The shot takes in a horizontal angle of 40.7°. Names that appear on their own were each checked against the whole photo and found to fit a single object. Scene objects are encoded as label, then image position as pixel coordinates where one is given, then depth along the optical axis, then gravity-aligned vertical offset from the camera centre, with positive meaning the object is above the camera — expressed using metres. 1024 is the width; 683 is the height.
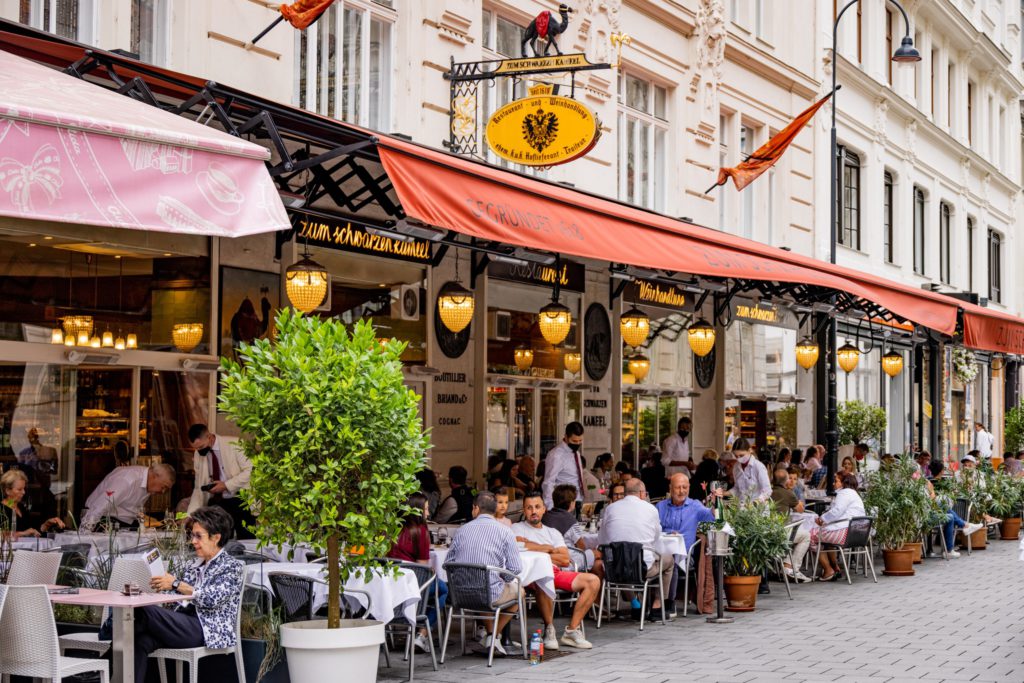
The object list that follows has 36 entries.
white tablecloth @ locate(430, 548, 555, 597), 10.99 -1.22
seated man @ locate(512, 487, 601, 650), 11.23 -1.33
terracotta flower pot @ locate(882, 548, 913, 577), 16.84 -1.71
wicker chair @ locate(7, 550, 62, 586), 8.80 -0.98
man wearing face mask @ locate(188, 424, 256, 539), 13.04 -0.59
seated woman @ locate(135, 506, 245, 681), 8.05 -1.12
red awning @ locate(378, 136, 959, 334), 9.58 +1.65
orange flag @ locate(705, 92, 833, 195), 19.83 +3.88
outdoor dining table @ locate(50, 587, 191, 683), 7.69 -1.18
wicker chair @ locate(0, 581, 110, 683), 7.35 -1.17
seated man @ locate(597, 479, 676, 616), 12.51 -0.96
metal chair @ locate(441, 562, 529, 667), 10.58 -1.35
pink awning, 6.43 +1.25
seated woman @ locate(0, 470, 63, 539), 10.80 -0.65
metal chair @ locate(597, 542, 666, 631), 12.41 -1.42
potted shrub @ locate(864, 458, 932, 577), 16.72 -1.08
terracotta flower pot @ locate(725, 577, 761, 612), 13.41 -1.68
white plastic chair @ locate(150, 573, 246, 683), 8.14 -1.41
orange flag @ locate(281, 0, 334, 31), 11.91 +3.53
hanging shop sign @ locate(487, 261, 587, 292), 18.64 +2.05
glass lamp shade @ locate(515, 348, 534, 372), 19.38 +0.85
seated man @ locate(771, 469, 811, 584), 15.82 -0.98
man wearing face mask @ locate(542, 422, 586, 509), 16.08 -0.52
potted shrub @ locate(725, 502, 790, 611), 13.40 -1.24
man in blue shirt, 13.33 -0.91
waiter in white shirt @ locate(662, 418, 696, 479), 22.25 -0.50
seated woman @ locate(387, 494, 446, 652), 10.90 -1.01
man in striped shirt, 10.63 -1.02
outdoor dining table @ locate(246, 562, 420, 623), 9.85 -1.26
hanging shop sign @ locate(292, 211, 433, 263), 14.56 +2.00
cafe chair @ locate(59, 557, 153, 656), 8.41 -0.98
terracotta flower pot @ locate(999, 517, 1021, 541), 22.55 -1.74
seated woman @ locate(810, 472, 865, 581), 16.14 -1.18
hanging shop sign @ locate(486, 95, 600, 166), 13.98 +2.96
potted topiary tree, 7.75 -0.16
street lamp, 21.25 +0.81
